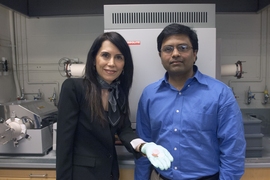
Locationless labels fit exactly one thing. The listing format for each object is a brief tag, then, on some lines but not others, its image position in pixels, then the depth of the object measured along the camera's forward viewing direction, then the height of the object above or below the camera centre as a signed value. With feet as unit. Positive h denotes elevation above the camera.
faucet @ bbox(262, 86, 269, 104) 6.73 -0.70
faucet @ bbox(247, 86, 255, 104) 6.75 -0.69
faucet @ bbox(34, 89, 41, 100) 7.13 -0.67
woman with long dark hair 3.50 -0.71
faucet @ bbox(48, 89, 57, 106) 7.09 -0.71
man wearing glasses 3.32 -0.76
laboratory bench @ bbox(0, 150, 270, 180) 4.38 -1.99
